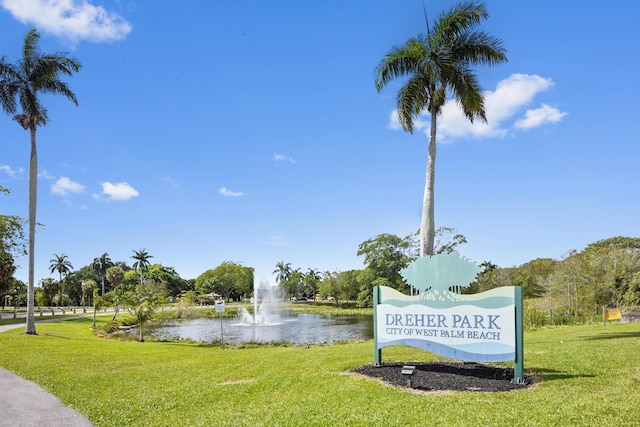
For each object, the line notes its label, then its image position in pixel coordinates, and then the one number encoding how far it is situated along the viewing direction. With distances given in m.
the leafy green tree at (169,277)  80.28
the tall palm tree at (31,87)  23.20
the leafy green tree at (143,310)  25.11
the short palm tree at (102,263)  79.94
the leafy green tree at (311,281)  104.19
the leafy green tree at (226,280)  88.25
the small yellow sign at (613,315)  24.75
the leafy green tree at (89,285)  61.26
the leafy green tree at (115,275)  73.62
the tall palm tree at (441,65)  14.45
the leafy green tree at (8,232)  29.91
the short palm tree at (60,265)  82.56
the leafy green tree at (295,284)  101.81
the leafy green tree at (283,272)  105.87
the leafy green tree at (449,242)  47.28
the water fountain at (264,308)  41.78
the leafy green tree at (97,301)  32.16
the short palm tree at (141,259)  82.94
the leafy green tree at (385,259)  54.04
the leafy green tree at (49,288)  69.76
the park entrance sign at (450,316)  9.30
